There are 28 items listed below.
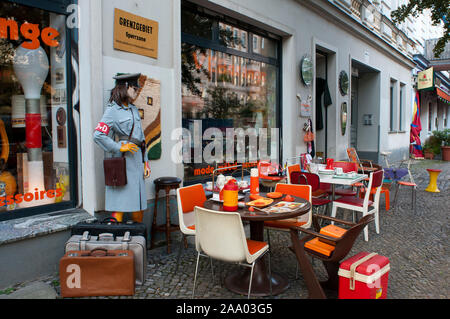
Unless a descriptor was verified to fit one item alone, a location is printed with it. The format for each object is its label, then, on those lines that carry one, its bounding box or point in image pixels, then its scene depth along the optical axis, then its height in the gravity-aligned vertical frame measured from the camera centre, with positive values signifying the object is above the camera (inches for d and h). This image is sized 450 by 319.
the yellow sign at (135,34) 173.6 +56.0
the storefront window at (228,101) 234.4 +31.8
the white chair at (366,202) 201.0 -35.7
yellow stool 339.6 -42.8
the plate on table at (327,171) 225.8 -19.0
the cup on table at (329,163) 235.4 -14.7
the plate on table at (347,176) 211.5 -21.0
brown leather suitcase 130.3 -49.0
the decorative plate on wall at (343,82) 401.1 +67.5
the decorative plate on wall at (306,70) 321.1 +65.9
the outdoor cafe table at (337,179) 203.1 -22.2
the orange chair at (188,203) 146.5 -26.9
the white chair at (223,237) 111.9 -30.8
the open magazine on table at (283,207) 125.3 -24.3
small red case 112.3 -44.0
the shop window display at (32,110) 158.7 +16.1
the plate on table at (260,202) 133.0 -23.1
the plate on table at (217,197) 142.2 -22.8
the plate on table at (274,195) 148.6 -22.4
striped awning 718.1 +96.0
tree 341.7 +129.3
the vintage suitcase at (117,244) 136.7 -39.2
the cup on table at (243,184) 158.2 -18.7
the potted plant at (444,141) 700.7 -0.8
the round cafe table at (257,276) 129.5 -53.0
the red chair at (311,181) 198.8 -22.3
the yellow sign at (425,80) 667.4 +117.8
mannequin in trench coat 154.3 -1.7
